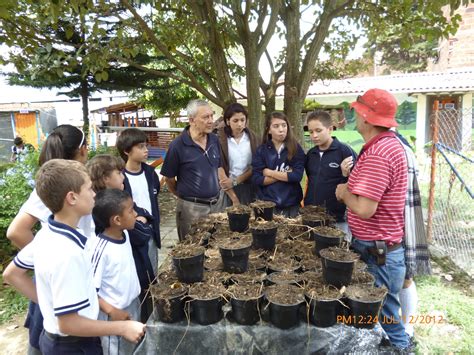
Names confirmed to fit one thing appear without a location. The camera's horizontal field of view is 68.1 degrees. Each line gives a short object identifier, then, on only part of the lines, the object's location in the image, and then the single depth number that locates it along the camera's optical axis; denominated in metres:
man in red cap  1.98
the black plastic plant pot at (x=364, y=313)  1.63
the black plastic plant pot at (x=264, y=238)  2.33
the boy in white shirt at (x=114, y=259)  1.92
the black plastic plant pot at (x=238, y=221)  2.58
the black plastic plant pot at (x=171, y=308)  1.69
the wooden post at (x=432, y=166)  4.29
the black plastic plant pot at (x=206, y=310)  1.69
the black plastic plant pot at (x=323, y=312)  1.64
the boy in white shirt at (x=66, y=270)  1.40
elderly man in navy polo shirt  3.28
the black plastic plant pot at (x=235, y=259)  2.01
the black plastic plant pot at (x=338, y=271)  1.75
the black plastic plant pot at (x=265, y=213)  2.69
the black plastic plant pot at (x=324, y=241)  2.12
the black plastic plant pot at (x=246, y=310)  1.67
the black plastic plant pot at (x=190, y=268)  1.87
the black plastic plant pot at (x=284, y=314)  1.63
